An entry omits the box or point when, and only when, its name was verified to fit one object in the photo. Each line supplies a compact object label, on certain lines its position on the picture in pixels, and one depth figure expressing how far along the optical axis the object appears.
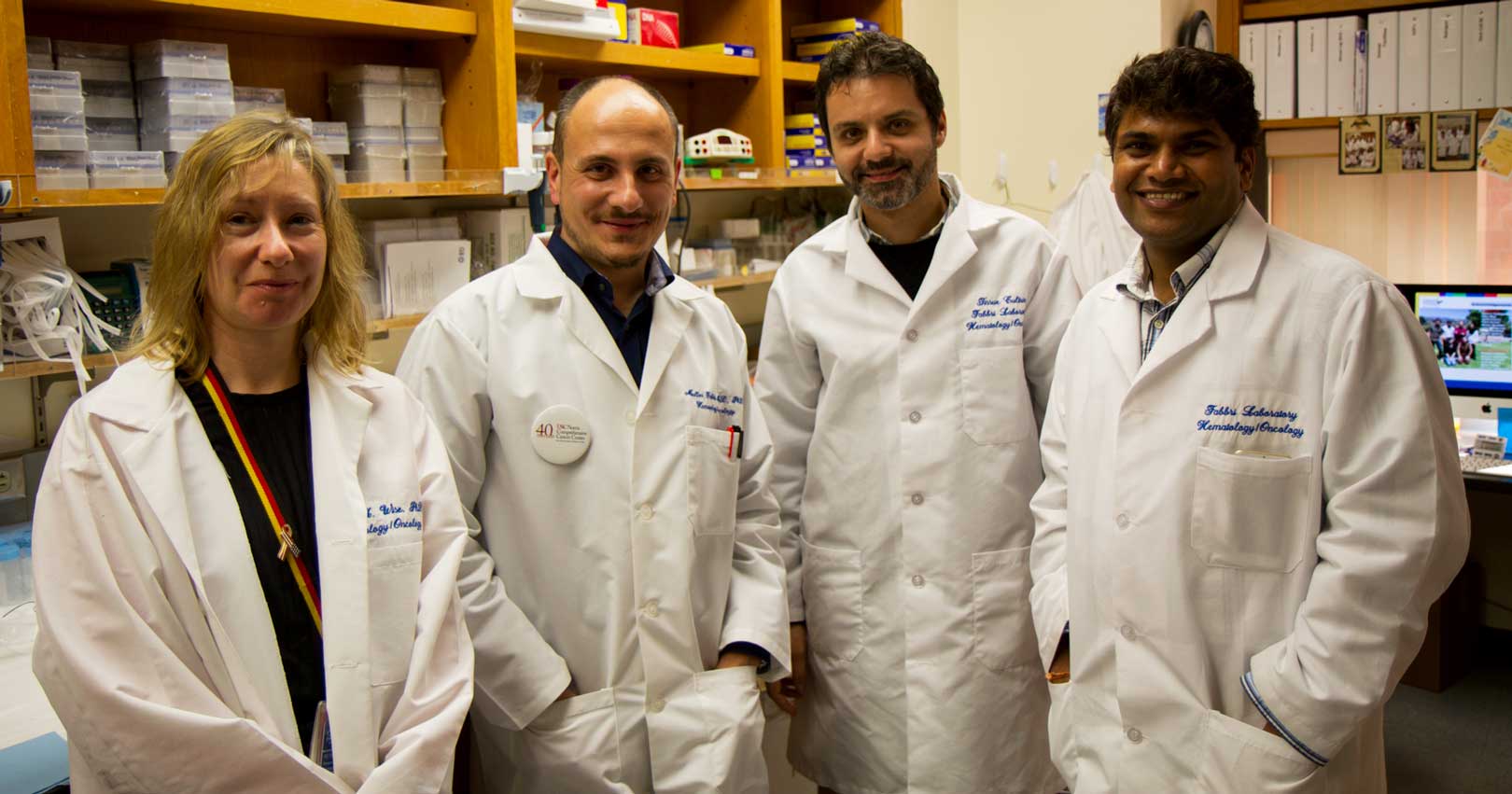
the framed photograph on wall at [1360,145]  4.01
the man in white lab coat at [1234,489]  1.40
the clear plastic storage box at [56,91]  1.85
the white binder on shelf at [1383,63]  3.89
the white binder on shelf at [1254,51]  4.13
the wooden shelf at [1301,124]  4.08
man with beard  1.94
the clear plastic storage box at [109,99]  2.03
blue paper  1.46
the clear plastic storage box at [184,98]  2.04
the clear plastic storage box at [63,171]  1.84
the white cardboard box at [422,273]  2.43
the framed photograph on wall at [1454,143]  3.84
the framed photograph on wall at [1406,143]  3.92
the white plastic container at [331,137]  2.29
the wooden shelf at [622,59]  2.65
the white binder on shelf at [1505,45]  3.71
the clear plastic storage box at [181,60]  2.02
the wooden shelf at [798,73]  3.46
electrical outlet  2.14
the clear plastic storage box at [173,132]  2.04
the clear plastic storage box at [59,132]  1.86
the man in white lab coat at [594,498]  1.62
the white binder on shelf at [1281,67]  4.07
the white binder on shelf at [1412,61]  3.84
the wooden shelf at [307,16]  2.09
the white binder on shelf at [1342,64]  3.96
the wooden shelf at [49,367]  1.90
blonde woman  1.19
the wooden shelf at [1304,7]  3.97
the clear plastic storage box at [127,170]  1.92
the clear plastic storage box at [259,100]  2.21
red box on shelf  2.96
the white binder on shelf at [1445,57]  3.79
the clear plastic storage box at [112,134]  2.03
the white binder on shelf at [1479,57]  3.73
